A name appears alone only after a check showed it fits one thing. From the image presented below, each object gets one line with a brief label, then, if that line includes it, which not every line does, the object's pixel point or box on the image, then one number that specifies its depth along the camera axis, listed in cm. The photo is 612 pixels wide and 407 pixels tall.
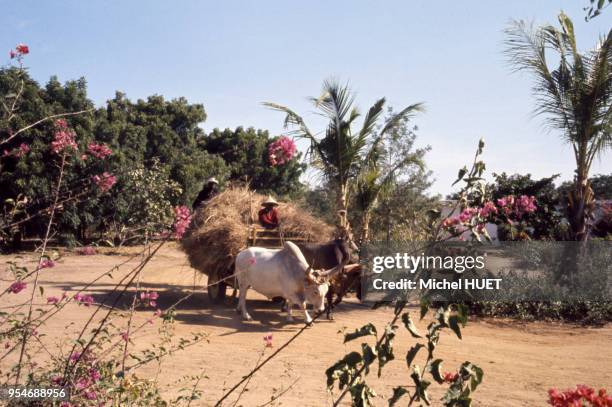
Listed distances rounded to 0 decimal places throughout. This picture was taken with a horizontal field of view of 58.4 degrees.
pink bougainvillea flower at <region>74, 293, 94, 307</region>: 325
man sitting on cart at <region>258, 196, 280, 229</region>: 1038
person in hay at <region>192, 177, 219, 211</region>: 1125
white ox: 875
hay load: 990
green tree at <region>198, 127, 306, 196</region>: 2731
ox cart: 1016
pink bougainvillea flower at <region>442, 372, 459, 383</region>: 230
